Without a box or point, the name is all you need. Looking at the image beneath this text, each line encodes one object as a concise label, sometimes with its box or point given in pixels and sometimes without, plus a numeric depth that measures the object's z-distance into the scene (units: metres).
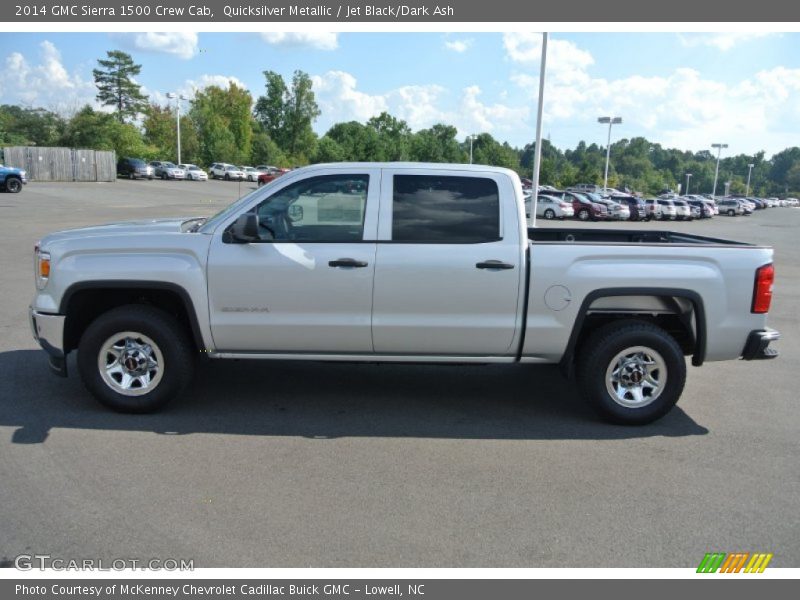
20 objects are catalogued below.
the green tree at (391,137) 72.61
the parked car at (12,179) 33.06
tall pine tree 89.69
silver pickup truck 5.15
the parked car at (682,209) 47.91
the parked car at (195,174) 60.91
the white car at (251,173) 67.82
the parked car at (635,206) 43.66
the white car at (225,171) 67.19
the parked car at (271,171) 64.53
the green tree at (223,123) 80.06
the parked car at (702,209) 54.34
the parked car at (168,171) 59.34
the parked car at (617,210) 41.03
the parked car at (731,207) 66.12
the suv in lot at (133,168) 56.94
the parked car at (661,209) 46.28
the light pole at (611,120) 62.12
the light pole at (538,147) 19.27
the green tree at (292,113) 89.00
